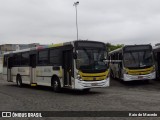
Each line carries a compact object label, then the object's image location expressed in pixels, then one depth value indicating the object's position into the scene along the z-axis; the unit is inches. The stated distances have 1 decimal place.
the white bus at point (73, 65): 393.4
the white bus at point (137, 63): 533.0
